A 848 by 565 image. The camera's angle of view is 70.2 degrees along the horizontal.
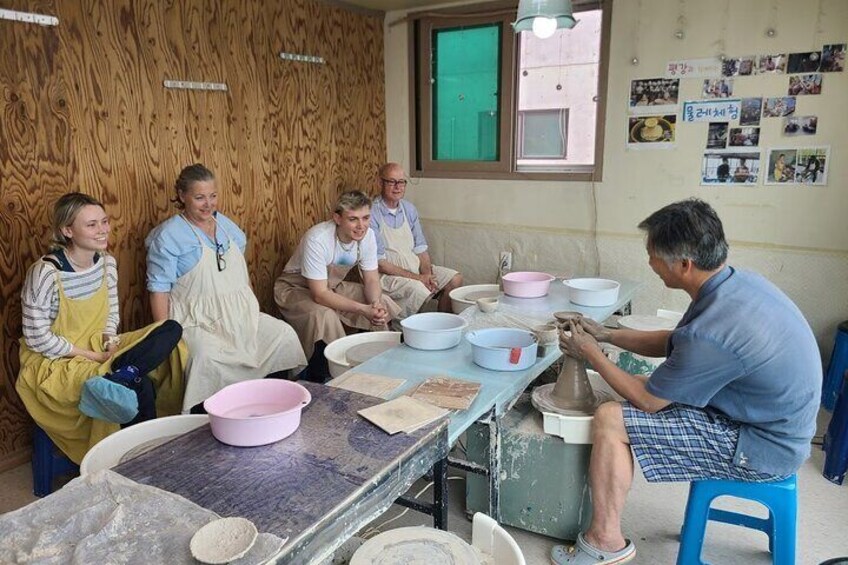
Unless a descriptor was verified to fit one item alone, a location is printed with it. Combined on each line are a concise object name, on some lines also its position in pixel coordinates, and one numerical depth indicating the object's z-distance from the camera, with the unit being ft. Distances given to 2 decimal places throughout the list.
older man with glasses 11.82
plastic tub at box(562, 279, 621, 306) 9.05
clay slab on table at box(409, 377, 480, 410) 5.52
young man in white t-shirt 9.89
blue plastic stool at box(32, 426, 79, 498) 7.88
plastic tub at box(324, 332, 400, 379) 7.70
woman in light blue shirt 8.66
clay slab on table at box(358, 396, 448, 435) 4.88
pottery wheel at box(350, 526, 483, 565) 4.22
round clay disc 3.38
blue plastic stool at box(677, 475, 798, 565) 5.77
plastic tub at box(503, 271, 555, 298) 9.45
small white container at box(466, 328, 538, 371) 6.47
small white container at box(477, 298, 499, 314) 8.71
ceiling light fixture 8.05
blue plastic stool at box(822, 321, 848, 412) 9.89
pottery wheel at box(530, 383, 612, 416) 6.50
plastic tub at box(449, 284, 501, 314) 10.37
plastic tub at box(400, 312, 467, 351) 7.05
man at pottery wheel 5.45
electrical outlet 13.52
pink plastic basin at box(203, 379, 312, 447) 4.54
